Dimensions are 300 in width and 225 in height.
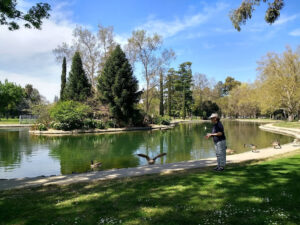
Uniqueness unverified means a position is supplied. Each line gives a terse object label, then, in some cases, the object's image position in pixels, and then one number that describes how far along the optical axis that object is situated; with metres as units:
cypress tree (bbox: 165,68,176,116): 54.13
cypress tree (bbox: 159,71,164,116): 46.37
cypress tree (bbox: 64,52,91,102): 33.31
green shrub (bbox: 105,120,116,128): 29.51
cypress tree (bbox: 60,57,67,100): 38.09
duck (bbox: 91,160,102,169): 9.37
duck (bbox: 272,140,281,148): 12.07
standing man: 6.24
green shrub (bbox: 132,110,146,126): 31.41
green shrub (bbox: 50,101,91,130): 25.56
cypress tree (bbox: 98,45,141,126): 29.59
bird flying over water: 9.76
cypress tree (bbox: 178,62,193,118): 58.03
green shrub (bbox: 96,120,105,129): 27.91
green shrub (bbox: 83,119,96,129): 27.08
